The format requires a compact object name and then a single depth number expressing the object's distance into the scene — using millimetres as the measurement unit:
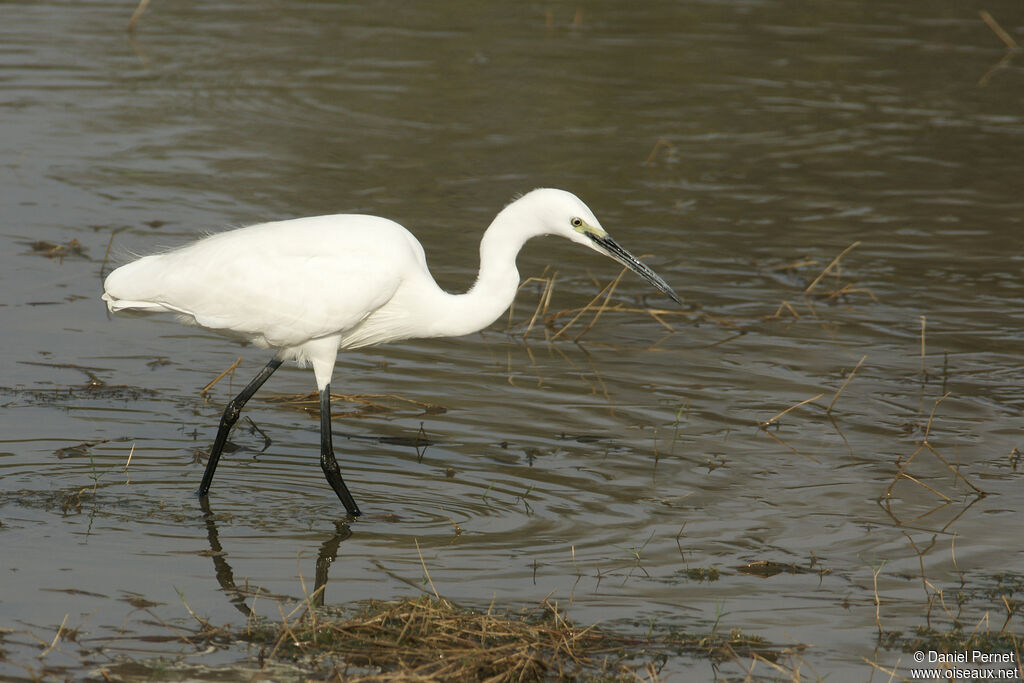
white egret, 12430
